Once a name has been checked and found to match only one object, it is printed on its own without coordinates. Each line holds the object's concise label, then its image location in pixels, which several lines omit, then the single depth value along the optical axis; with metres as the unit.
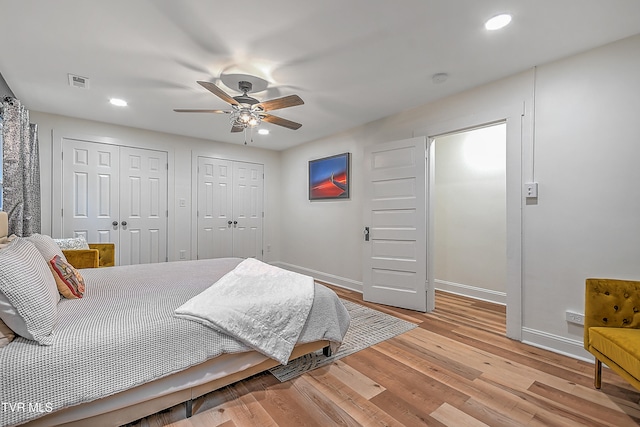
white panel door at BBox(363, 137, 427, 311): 3.26
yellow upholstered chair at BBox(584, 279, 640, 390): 1.65
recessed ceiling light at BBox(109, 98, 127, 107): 3.16
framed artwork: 4.35
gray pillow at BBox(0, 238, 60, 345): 1.23
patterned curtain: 2.52
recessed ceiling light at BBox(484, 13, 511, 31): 1.80
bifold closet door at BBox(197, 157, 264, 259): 4.84
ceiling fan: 2.34
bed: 1.16
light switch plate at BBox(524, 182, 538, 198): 2.43
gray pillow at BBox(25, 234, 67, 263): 1.94
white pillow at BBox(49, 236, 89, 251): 3.07
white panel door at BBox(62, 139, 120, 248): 3.75
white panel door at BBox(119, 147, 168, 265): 4.13
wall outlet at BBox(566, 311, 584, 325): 2.20
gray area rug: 2.07
